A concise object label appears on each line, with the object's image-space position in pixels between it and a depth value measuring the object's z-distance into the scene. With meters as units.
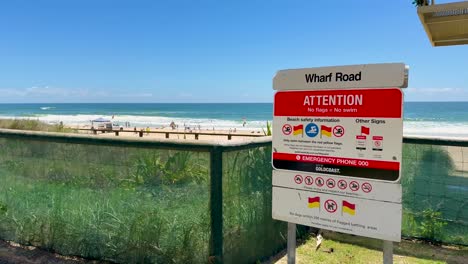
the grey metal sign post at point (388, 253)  2.69
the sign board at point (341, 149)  2.57
